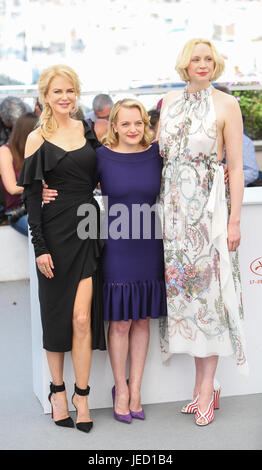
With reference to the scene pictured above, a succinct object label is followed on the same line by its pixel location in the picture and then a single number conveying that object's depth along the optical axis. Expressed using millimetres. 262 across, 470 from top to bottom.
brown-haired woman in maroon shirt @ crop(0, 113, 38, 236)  5477
